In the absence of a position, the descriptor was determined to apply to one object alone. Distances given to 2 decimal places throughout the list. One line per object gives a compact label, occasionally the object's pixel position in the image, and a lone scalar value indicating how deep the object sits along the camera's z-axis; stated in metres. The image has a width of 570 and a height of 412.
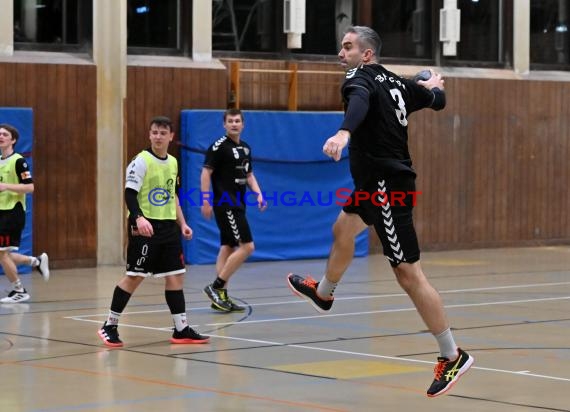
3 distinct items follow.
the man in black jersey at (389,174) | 8.71
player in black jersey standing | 14.63
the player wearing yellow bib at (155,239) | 11.62
